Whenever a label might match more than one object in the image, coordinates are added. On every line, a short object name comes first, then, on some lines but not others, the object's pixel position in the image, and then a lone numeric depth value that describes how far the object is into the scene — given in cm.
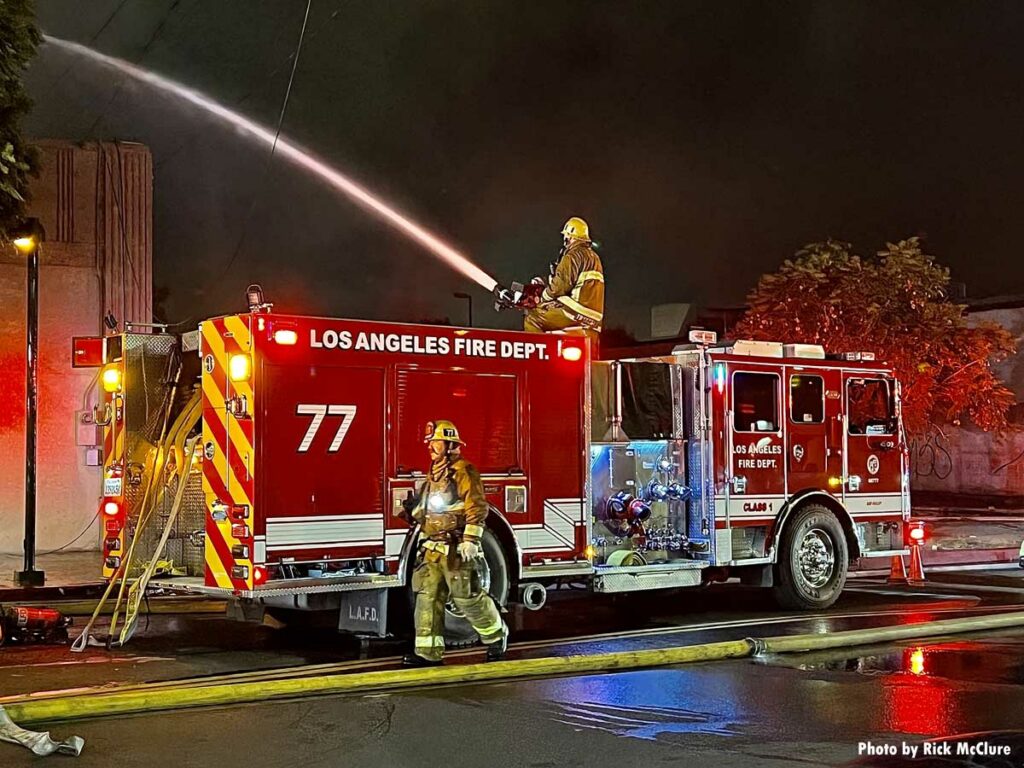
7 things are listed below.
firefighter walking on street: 912
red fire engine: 959
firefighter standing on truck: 1192
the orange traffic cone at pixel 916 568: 1498
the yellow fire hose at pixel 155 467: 1032
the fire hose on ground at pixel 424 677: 740
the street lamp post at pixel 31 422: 1449
